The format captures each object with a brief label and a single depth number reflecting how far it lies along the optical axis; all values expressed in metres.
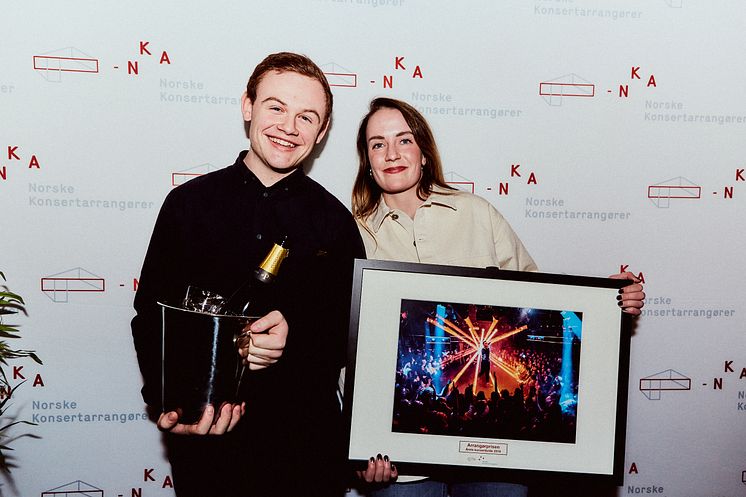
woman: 1.72
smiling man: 1.52
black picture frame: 1.54
